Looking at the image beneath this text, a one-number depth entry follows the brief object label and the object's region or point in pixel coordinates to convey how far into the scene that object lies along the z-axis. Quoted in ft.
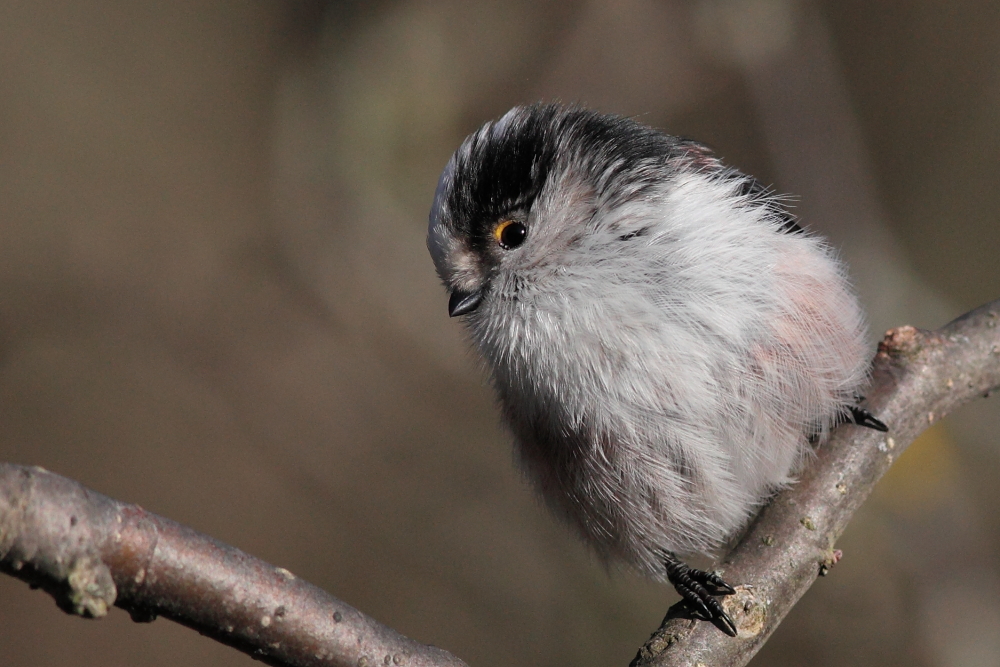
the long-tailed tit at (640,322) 13.99
